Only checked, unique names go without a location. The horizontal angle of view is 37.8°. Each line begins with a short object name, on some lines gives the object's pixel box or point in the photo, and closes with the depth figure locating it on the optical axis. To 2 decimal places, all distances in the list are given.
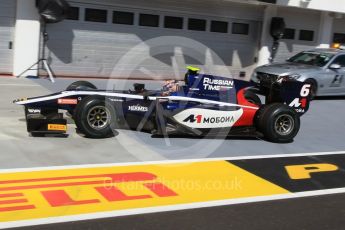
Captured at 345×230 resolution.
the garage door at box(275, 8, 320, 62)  18.70
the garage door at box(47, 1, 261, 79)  14.66
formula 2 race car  7.59
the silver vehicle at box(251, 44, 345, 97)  13.70
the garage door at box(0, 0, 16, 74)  13.55
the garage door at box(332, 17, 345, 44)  20.17
